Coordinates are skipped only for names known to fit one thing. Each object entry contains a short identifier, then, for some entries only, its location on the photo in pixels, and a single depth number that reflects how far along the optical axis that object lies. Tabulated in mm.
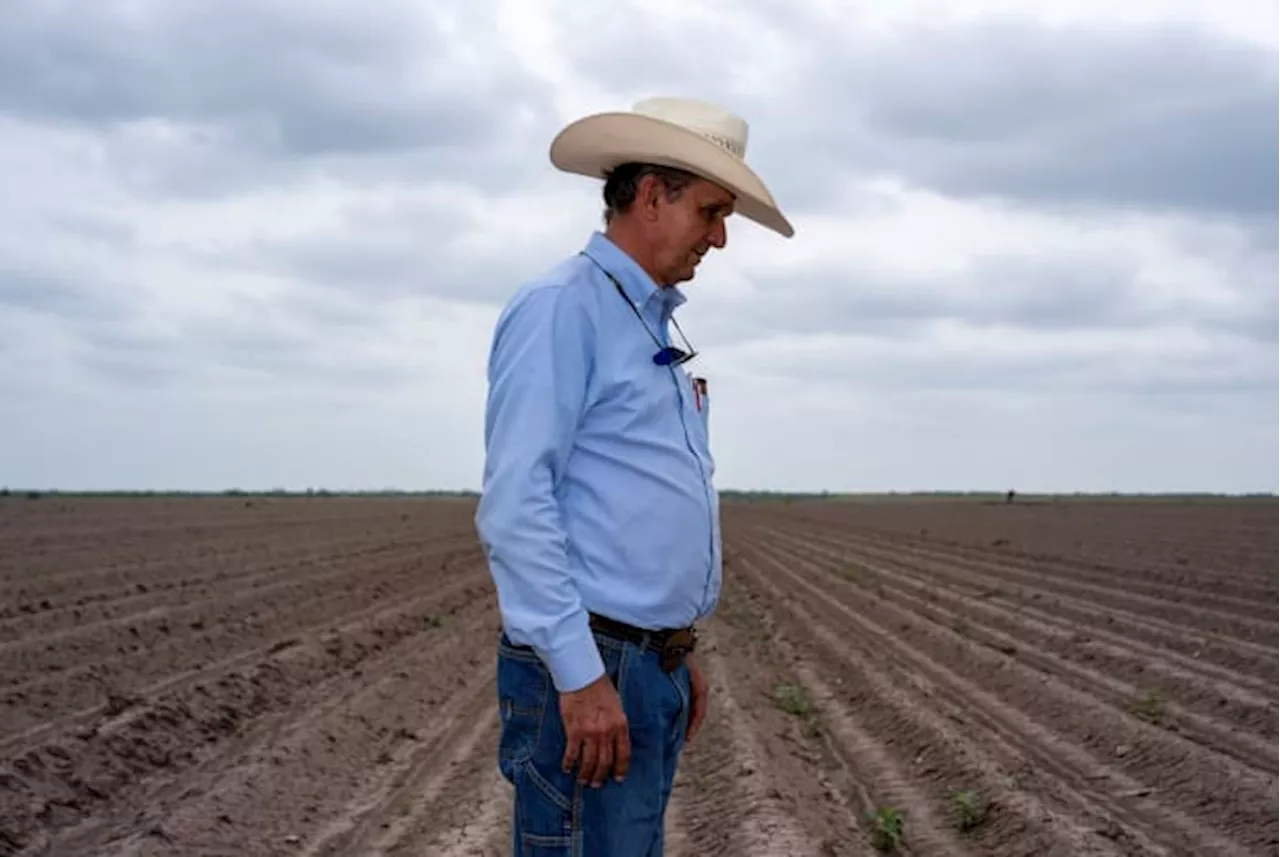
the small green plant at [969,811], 7746
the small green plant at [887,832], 7375
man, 2879
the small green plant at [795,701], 11195
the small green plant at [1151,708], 10234
